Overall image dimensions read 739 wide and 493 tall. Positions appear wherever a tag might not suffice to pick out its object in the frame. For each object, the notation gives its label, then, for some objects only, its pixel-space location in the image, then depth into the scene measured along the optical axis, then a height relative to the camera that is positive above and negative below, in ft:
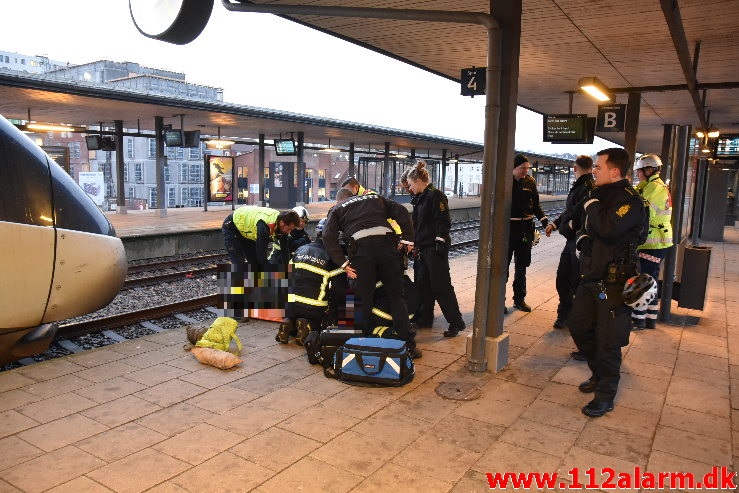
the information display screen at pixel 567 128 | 42.48 +3.84
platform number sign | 27.48 +4.76
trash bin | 24.61 -4.31
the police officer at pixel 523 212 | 24.95 -1.57
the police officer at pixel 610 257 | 14.78 -2.07
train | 11.87 -1.93
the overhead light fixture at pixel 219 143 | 81.85 +3.95
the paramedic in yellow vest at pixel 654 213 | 21.83 -1.27
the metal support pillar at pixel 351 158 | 115.34 +3.19
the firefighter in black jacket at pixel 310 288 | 19.77 -4.15
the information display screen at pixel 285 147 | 91.97 +4.06
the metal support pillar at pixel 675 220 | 23.99 -1.77
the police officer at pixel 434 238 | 21.47 -2.42
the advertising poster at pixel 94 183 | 105.81 -3.02
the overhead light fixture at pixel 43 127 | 60.23 +4.26
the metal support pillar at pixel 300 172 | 95.49 -0.01
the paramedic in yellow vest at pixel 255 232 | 22.98 -2.63
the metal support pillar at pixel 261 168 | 97.96 +0.54
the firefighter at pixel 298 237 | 23.85 -2.87
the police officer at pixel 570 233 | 20.85 -2.14
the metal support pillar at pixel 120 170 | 79.36 -0.34
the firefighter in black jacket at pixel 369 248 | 18.26 -2.46
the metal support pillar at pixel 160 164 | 75.61 +0.64
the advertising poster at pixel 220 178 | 85.34 -1.25
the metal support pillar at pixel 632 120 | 35.68 +3.90
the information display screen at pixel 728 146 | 56.24 +3.65
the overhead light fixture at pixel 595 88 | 31.78 +5.32
